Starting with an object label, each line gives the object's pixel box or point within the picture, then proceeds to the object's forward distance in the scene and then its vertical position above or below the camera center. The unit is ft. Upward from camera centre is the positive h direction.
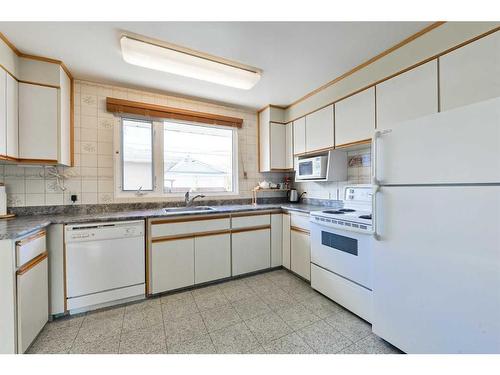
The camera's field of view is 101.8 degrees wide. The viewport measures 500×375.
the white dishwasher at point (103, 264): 5.98 -2.37
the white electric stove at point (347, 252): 5.54 -2.03
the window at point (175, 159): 8.41 +1.31
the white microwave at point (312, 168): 8.34 +0.79
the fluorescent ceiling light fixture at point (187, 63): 5.57 +3.77
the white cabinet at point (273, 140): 10.22 +2.35
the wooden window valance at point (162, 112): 7.90 +3.22
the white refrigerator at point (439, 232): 3.32 -0.89
